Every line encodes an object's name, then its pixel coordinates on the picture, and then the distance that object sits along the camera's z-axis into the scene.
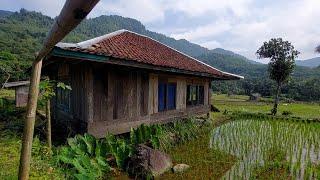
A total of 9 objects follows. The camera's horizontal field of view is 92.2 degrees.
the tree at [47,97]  3.98
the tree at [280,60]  14.97
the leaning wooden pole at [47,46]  0.83
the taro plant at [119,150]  4.50
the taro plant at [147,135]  5.24
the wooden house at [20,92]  11.57
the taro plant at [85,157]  3.68
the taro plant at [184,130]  6.08
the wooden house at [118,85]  4.99
